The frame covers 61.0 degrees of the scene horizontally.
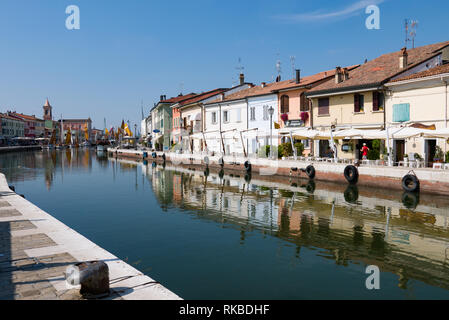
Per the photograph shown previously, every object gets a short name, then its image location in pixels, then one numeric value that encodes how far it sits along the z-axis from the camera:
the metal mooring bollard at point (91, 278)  6.41
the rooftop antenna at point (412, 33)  37.38
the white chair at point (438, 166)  22.19
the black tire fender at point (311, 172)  29.63
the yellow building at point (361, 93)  30.41
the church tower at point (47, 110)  196.38
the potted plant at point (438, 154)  25.18
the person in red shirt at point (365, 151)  28.45
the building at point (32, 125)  153.00
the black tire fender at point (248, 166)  36.75
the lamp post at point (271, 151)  37.14
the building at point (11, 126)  126.00
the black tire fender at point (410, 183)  22.02
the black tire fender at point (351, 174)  26.06
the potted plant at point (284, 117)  40.00
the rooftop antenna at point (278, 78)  53.28
